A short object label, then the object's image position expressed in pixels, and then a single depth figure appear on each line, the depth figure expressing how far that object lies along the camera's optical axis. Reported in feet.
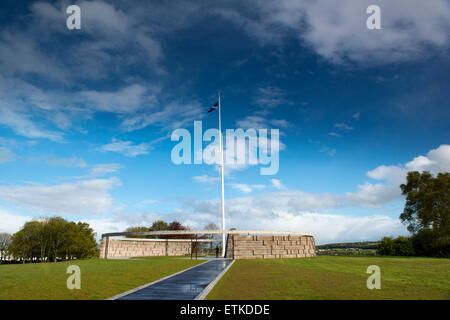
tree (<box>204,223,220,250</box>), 240.83
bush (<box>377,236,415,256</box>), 144.87
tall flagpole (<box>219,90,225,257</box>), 165.48
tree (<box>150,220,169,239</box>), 295.85
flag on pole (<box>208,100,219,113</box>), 162.93
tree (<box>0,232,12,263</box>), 206.69
